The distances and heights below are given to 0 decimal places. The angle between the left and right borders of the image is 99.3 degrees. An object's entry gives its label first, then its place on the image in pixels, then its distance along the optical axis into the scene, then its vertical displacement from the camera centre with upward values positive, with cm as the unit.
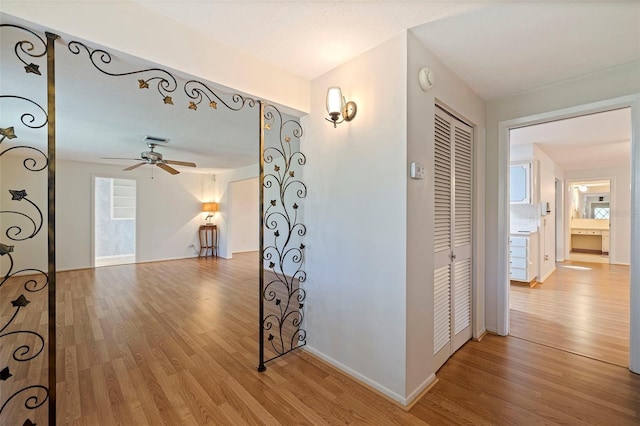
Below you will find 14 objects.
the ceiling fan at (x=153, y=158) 443 +88
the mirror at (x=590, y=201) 850 +38
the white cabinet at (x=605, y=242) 795 -86
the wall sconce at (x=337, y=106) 212 +84
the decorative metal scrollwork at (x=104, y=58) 159 +99
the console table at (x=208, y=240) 812 -85
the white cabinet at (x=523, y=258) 479 -81
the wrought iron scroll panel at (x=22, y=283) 146 -82
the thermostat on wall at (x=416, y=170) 188 +30
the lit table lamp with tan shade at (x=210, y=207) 803 +14
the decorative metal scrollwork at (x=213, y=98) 197 +123
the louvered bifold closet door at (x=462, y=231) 259 -19
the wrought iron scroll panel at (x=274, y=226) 224 -13
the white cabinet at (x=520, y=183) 498 +55
